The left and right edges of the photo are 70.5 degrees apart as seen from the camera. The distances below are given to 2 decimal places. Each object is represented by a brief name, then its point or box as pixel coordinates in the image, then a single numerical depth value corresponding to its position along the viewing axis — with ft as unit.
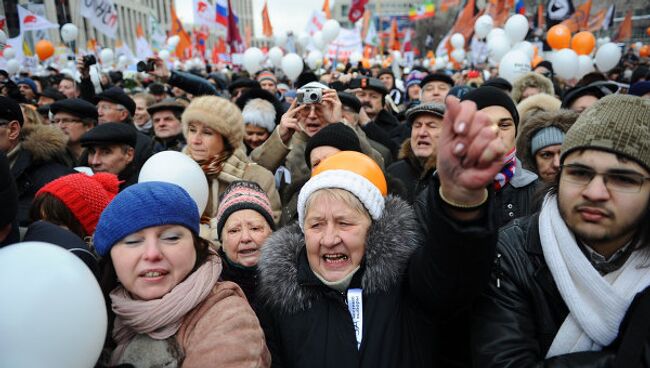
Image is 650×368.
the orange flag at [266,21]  71.82
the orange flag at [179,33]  64.14
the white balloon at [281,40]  59.62
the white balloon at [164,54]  62.48
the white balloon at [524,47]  31.05
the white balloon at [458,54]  61.03
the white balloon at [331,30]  43.11
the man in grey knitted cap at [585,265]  4.73
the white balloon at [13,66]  39.69
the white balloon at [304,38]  59.88
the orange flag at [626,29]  66.54
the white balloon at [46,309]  3.59
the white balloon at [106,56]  60.70
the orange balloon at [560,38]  33.32
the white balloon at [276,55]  42.65
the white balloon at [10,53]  40.11
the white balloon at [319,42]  48.01
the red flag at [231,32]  42.65
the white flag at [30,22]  37.66
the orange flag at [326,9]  59.12
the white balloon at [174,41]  73.56
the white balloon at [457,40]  59.11
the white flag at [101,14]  31.22
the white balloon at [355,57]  57.29
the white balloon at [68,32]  36.28
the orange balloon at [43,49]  44.65
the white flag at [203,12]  46.75
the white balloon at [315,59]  44.00
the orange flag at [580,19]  55.58
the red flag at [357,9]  50.27
